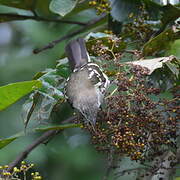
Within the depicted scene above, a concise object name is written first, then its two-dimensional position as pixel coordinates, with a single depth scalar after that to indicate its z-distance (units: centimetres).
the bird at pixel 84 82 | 586
